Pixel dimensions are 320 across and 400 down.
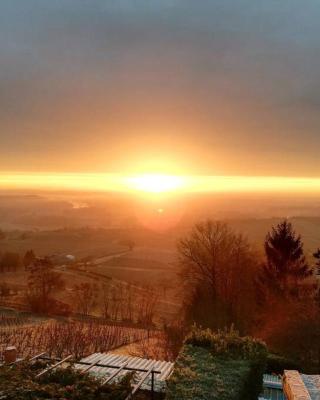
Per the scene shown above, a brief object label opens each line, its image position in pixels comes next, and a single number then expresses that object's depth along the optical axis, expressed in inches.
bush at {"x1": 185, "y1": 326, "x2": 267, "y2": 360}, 459.2
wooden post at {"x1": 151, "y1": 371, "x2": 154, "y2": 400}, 445.1
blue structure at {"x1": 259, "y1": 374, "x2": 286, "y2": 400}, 527.6
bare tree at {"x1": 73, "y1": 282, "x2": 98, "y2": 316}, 1905.5
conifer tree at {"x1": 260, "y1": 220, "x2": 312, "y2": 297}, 1293.1
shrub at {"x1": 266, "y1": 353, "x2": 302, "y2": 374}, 704.4
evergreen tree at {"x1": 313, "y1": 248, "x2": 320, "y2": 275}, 1370.4
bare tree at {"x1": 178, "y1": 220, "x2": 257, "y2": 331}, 1360.7
